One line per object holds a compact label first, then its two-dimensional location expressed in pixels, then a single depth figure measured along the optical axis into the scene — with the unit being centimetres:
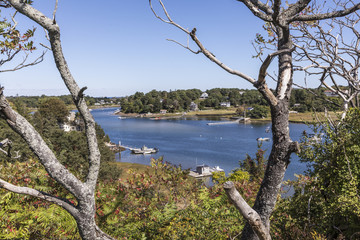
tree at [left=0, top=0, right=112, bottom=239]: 189
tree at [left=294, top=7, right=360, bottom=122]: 513
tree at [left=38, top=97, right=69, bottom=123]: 5650
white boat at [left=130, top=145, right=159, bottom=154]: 4431
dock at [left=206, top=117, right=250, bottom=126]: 7800
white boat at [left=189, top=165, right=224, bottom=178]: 2890
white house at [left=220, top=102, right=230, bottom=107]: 13025
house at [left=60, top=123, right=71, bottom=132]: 6064
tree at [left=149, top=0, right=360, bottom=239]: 232
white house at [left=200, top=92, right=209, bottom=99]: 15600
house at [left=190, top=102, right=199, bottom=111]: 12431
